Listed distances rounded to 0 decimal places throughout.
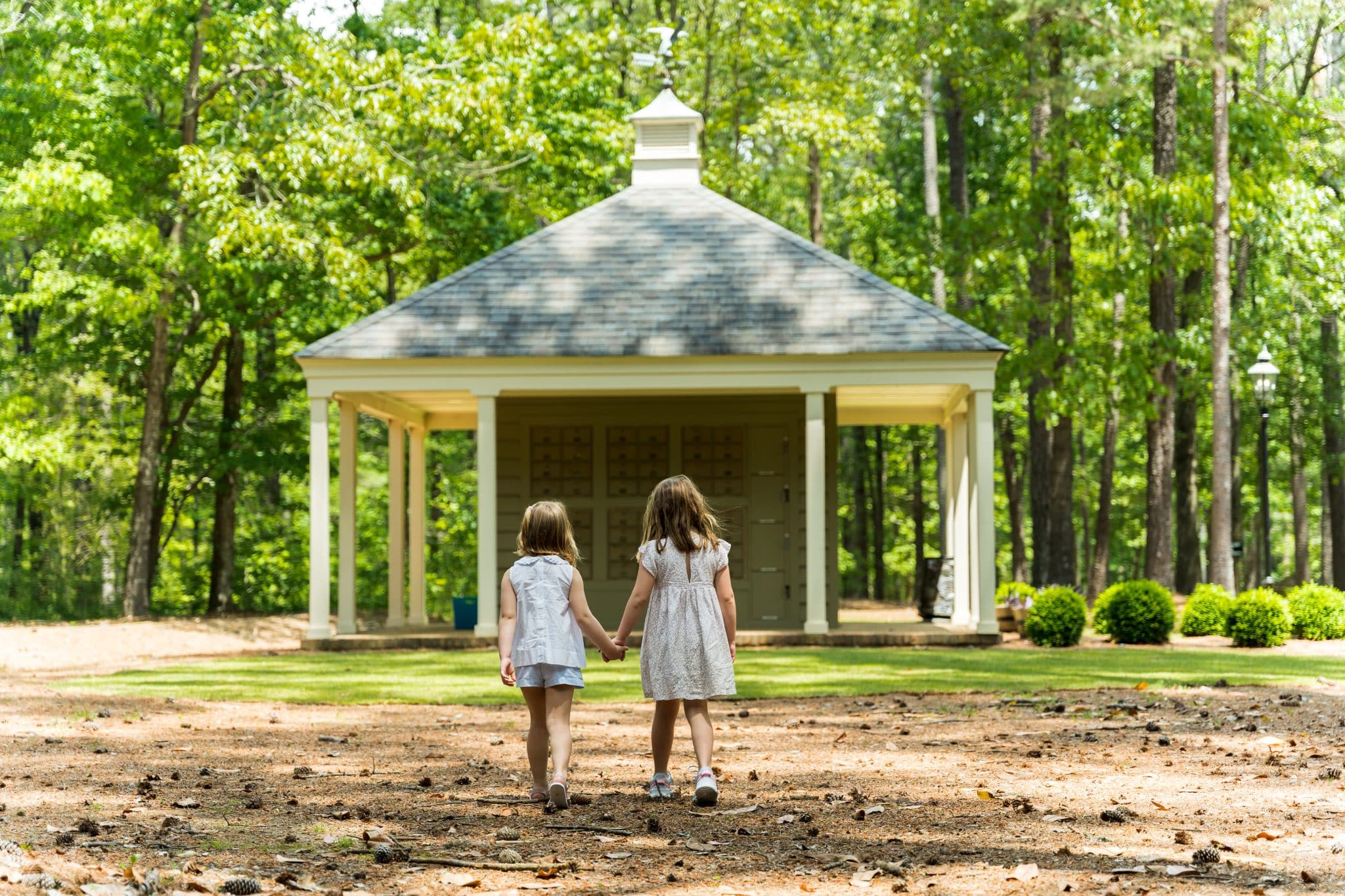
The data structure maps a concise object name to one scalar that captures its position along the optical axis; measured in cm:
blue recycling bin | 1897
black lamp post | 2131
